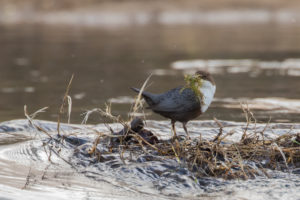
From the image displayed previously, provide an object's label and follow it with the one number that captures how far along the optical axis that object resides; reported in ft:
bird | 38.96
